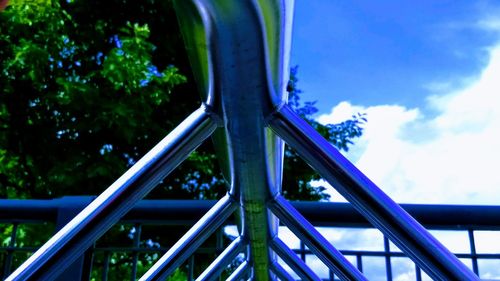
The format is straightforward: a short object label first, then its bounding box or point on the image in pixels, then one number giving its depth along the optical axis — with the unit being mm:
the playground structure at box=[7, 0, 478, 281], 422
